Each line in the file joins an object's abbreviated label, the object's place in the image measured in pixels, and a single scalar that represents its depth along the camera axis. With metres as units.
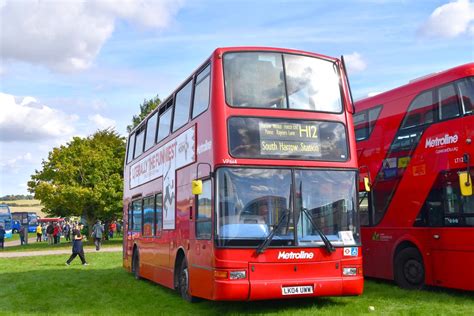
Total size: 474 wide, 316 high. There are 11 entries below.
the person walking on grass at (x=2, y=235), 40.00
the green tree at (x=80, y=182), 40.56
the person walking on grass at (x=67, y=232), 52.36
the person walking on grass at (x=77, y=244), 21.55
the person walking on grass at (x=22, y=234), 48.09
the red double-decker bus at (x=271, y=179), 9.23
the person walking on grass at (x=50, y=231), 43.19
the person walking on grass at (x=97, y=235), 32.62
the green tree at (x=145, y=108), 55.94
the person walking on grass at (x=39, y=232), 49.41
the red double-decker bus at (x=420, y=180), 11.07
